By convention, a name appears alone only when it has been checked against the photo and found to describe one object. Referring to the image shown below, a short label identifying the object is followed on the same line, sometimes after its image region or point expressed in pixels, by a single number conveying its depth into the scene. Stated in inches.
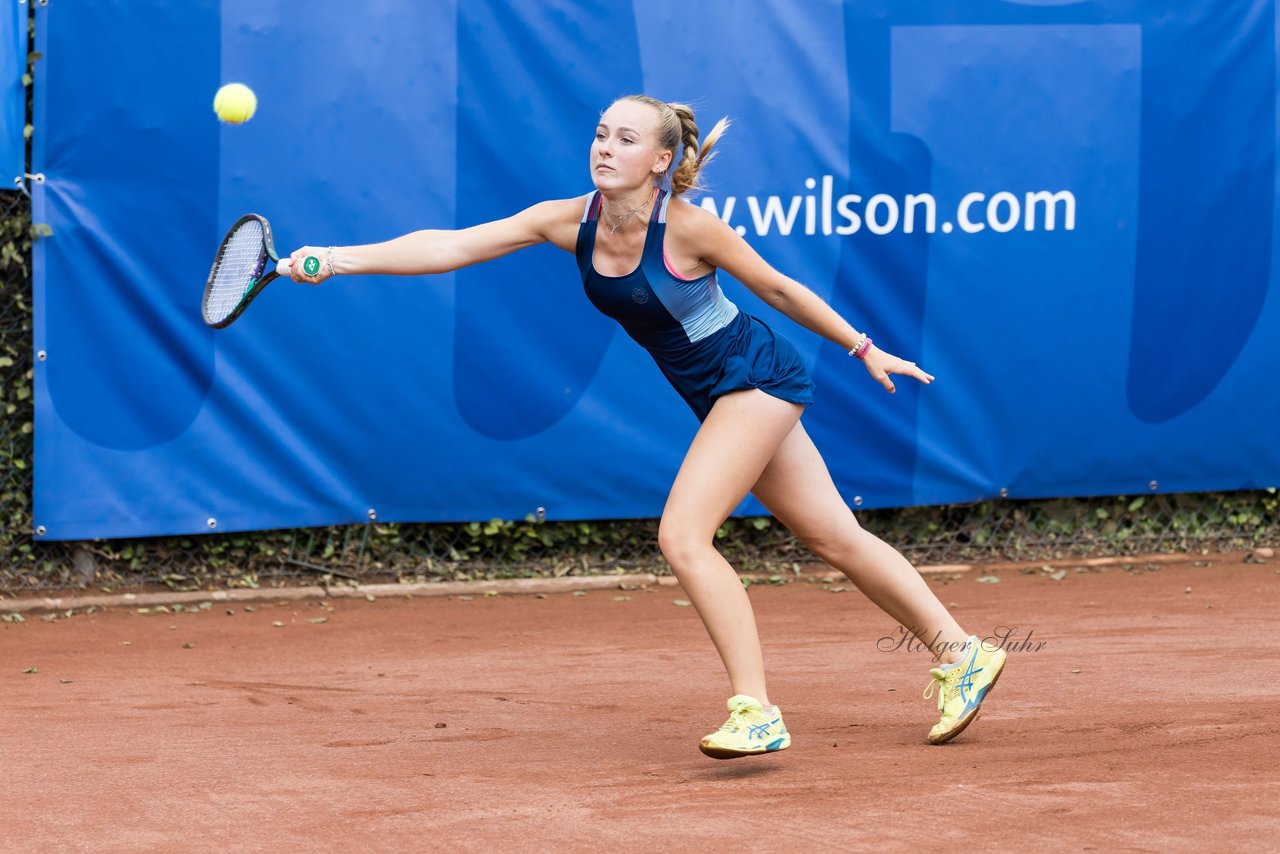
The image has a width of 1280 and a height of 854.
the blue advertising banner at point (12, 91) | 430.3
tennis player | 281.9
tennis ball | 381.4
